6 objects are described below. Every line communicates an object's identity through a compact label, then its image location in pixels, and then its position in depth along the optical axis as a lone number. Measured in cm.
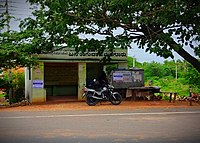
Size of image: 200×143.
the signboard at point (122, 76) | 1639
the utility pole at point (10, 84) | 1441
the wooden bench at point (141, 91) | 1645
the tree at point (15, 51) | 1265
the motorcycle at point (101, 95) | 1362
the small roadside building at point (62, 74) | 1542
